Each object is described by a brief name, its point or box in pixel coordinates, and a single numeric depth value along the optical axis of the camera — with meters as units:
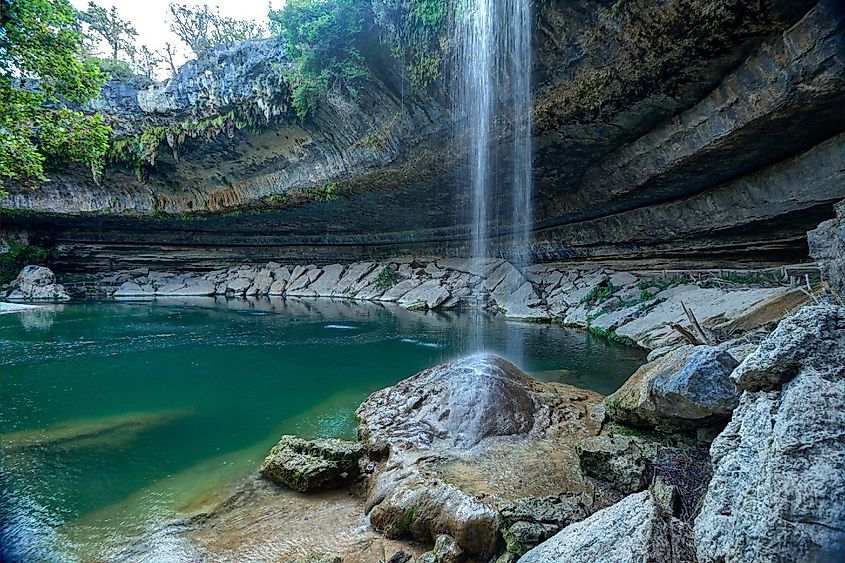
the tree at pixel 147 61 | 26.86
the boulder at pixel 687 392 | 3.09
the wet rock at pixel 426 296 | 18.36
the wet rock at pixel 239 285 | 24.53
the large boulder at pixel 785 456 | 1.32
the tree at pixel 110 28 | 23.78
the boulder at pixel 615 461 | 3.10
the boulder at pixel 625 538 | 1.75
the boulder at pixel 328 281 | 23.59
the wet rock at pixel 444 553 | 2.76
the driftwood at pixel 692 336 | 5.75
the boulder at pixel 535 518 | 2.60
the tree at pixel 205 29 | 26.67
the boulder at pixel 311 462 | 4.17
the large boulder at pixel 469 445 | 3.20
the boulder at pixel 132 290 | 23.78
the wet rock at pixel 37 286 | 21.36
